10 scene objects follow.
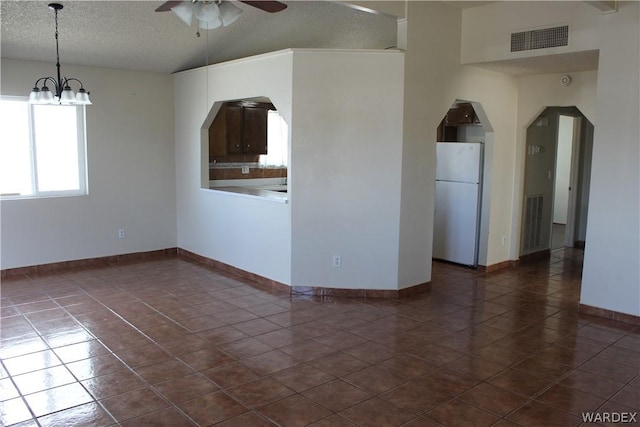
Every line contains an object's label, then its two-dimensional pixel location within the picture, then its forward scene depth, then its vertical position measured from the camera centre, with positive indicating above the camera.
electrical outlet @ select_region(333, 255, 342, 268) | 5.09 -1.03
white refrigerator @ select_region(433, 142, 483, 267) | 6.20 -0.53
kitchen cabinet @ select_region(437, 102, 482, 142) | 6.37 +0.43
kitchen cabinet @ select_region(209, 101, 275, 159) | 6.95 +0.35
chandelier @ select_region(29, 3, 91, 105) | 4.32 +0.47
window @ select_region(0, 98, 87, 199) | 5.67 +0.02
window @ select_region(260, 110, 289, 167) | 7.95 +0.19
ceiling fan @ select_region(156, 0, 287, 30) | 3.05 +0.85
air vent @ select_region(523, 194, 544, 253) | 6.62 -0.82
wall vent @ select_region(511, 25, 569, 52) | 4.65 +1.11
